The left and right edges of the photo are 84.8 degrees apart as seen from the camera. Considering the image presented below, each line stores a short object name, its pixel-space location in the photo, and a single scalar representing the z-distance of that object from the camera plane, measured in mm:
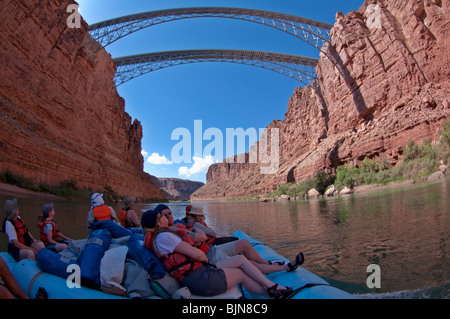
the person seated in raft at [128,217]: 4455
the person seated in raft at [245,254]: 2564
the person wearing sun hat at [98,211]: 3232
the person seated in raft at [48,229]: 3718
